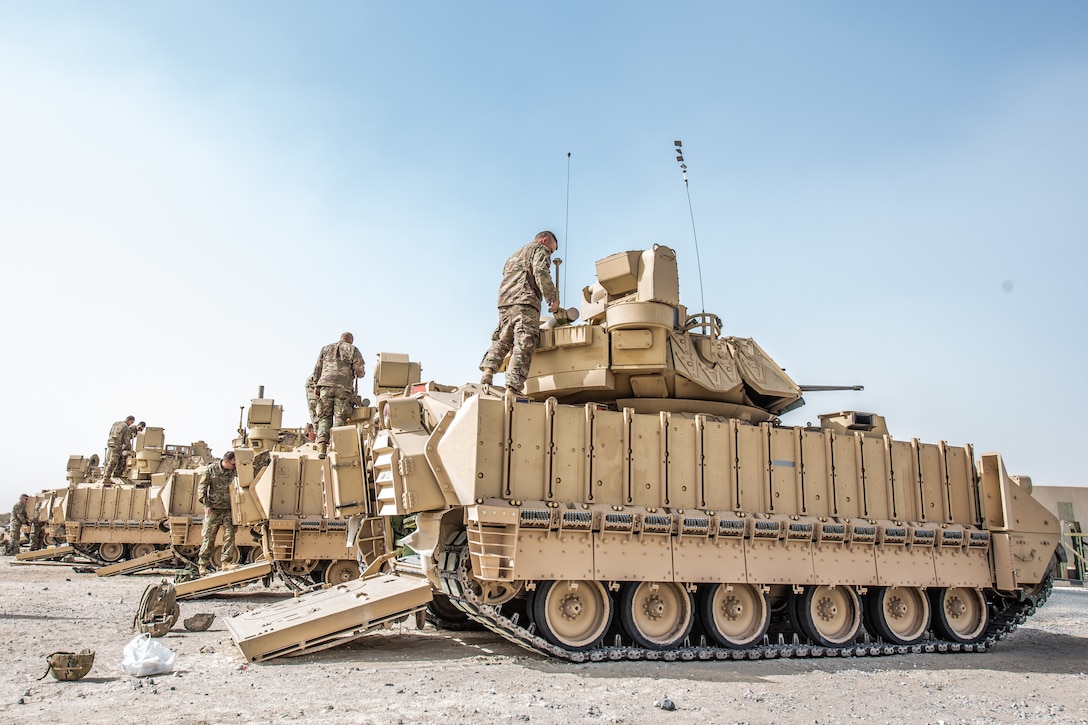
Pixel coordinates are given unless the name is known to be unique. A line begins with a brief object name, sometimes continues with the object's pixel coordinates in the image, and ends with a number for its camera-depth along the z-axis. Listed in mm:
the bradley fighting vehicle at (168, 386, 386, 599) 16406
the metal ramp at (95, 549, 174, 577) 21562
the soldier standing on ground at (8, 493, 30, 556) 32500
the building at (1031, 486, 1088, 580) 27766
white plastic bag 8188
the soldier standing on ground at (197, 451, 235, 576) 17344
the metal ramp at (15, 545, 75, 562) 27203
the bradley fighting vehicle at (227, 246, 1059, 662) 9570
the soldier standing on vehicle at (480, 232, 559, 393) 11508
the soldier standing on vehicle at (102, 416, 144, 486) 29988
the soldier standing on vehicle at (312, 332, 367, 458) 15258
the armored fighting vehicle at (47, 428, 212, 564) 26203
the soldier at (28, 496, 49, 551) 31172
